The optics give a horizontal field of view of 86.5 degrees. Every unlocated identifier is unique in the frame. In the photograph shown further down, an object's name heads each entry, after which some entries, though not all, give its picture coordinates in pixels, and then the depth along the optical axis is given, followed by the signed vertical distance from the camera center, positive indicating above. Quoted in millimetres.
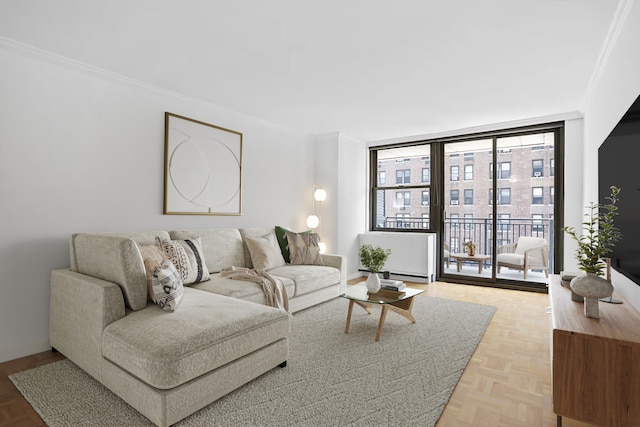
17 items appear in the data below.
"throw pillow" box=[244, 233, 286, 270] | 3818 -479
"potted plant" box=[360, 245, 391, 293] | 3182 -473
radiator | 5352 -611
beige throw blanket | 3174 -670
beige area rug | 1815 -1094
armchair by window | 4977 -604
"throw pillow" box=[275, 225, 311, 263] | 4363 -389
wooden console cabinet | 1567 -742
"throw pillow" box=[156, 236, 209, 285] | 2904 -412
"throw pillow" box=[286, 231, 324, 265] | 4250 -463
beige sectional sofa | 1725 -711
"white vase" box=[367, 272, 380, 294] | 3172 -652
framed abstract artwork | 3602 +491
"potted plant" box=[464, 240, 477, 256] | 5344 -514
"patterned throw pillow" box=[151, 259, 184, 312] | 2178 -513
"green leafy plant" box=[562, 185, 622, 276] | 1949 -172
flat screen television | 1737 +183
